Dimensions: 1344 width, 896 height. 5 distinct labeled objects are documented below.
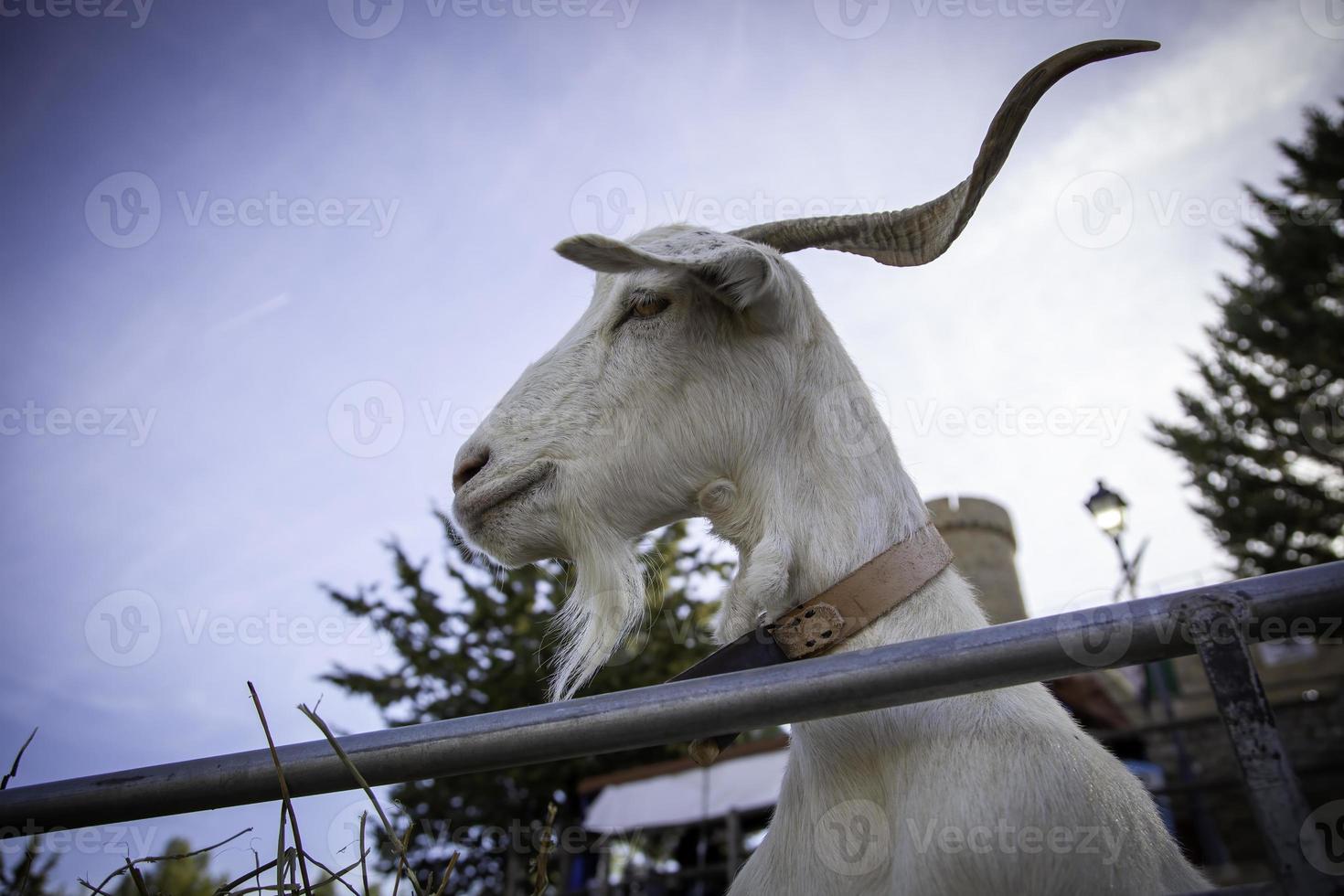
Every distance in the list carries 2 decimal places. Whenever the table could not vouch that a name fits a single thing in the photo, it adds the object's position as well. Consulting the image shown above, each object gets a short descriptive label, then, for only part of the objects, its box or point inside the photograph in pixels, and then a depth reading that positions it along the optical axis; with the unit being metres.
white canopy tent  9.91
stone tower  11.45
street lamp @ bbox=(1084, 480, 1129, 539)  10.34
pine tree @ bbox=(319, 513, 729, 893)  10.48
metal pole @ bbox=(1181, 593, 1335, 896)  0.86
